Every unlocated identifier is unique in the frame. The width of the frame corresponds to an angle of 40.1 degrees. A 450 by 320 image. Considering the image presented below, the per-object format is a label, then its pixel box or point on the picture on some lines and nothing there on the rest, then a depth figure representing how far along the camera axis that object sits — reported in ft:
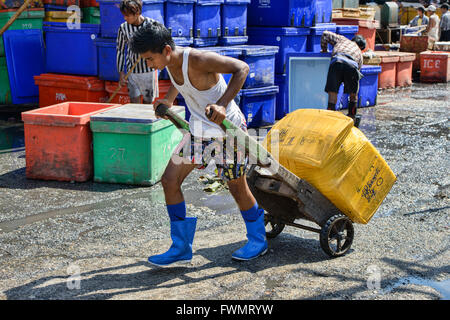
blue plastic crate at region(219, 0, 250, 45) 32.60
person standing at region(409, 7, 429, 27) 64.44
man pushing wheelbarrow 13.32
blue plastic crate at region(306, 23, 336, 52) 36.14
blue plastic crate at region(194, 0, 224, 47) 31.07
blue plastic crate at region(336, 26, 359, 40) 38.14
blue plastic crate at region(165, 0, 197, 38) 29.37
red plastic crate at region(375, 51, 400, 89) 47.26
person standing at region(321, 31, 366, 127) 31.40
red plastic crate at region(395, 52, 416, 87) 49.06
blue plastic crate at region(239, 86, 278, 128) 31.53
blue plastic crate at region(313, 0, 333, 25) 36.22
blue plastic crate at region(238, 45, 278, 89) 31.09
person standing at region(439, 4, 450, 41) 64.23
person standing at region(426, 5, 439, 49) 58.44
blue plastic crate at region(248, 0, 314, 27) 34.91
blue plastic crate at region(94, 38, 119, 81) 29.63
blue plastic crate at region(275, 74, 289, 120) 35.04
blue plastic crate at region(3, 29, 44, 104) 33.99
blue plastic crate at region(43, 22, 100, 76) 31.42
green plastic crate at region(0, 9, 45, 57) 34.01
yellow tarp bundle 14.61
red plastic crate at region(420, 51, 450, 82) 53.31
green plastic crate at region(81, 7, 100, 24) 36.88
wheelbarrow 13.79
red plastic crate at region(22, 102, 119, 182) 21.89
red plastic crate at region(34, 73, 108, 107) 30.78
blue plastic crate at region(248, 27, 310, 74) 34.94
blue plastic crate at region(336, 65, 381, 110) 38.58
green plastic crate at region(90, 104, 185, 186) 21.53
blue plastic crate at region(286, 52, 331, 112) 34.30
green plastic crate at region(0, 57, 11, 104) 35.37
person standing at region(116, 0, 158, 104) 24.89
